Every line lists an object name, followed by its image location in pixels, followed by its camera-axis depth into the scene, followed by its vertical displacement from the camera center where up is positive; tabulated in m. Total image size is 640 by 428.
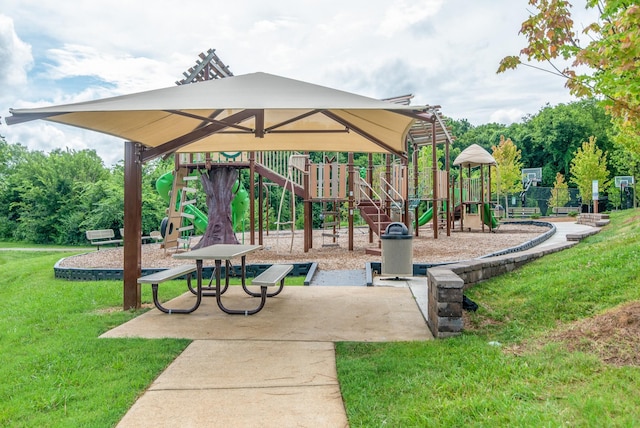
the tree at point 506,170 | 37.19 +3.37
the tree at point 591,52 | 3.76 +1.48
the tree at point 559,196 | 38.28 +1.29
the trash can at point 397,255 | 8.12 -0.71
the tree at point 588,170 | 33.81 +2.97
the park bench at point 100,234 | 15.23 -0.55
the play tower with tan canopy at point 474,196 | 20.73 +0.75
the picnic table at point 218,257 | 5.41 -0.47
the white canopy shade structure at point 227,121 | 4.29 +1.18
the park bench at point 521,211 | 36.62 +0.09
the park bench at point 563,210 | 37.03 +0.14
